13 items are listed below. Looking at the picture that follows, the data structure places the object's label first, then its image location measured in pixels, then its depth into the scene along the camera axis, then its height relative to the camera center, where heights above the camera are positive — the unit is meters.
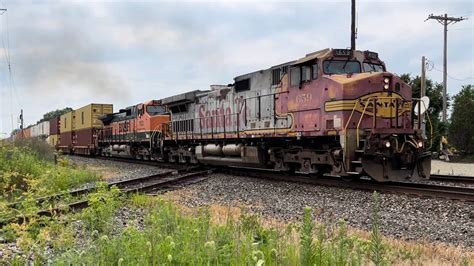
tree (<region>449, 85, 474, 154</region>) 28.11 +0.28
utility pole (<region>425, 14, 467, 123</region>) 32.64 +6.93
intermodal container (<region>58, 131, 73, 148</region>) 40.79 -0.58
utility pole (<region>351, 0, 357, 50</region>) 23.45 +5.45
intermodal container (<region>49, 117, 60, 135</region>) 46.41 +0.72
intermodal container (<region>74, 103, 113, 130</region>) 34.53 +1.53
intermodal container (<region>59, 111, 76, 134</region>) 39.70 +0.99
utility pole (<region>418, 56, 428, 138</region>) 21.75 +2.97
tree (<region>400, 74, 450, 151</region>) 36.53 +3.24
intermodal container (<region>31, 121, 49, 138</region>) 50.25 +0.48
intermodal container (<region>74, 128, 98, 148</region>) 34.50 -0.36
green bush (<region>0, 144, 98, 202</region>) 10.84 -1.20
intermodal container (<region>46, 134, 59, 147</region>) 46.21 -0.64
